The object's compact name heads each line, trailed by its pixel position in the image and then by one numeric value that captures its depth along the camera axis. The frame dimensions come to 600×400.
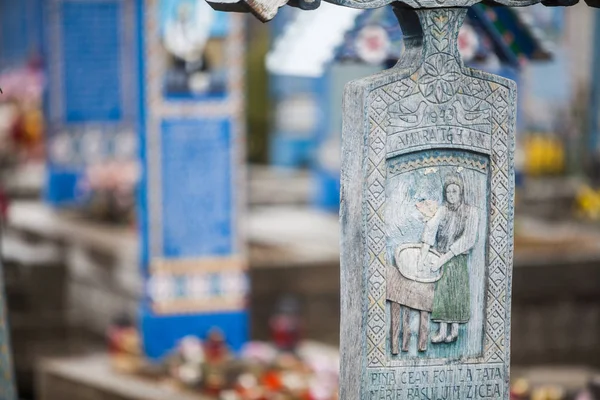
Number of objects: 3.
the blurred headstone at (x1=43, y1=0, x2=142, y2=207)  19.47
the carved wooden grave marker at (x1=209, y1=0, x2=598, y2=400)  6.42
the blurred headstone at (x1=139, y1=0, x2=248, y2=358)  12.35
